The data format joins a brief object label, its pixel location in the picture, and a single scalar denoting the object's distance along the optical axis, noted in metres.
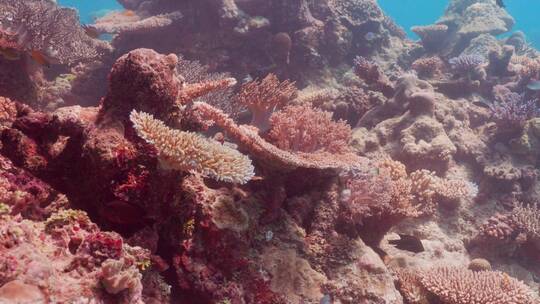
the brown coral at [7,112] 3.52
